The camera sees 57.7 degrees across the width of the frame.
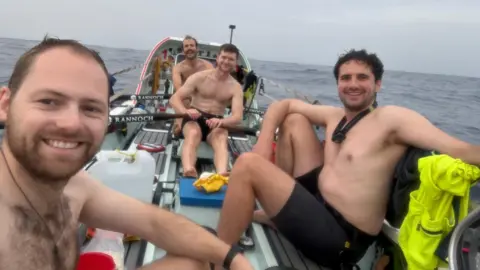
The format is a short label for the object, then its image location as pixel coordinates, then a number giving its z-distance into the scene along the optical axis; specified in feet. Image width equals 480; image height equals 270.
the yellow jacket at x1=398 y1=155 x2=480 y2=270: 6.54
